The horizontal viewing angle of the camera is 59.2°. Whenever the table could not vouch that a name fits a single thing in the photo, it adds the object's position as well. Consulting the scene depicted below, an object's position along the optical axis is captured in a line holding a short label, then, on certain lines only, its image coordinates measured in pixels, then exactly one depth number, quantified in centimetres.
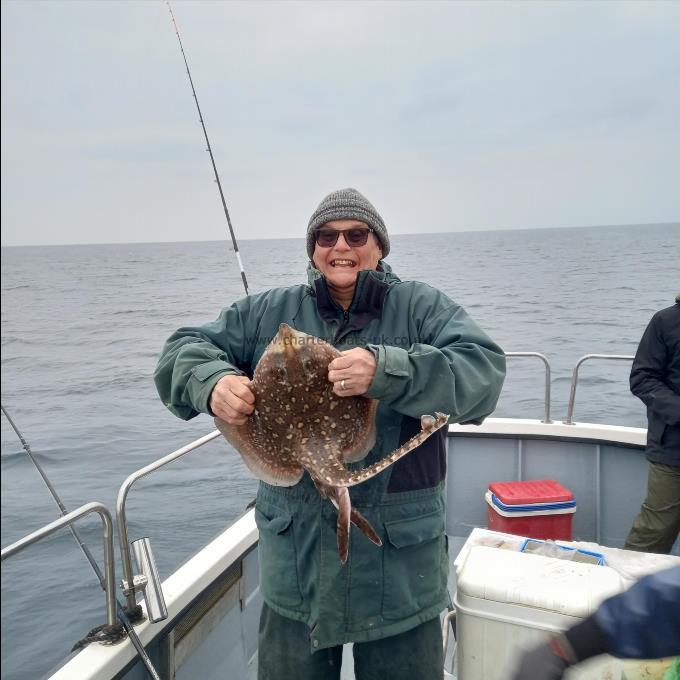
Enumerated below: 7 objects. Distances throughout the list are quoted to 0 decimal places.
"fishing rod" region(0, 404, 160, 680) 277
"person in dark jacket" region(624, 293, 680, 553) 450
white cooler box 269
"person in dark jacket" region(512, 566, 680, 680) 117
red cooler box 494
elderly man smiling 229
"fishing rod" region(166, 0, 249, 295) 524
